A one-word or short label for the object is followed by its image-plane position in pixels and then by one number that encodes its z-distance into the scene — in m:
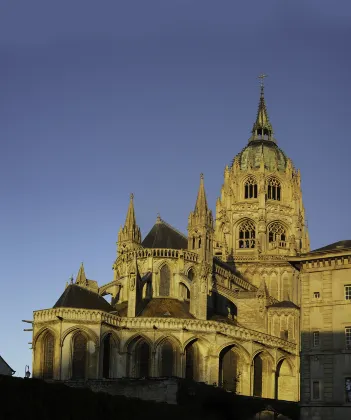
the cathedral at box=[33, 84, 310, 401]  80.50
